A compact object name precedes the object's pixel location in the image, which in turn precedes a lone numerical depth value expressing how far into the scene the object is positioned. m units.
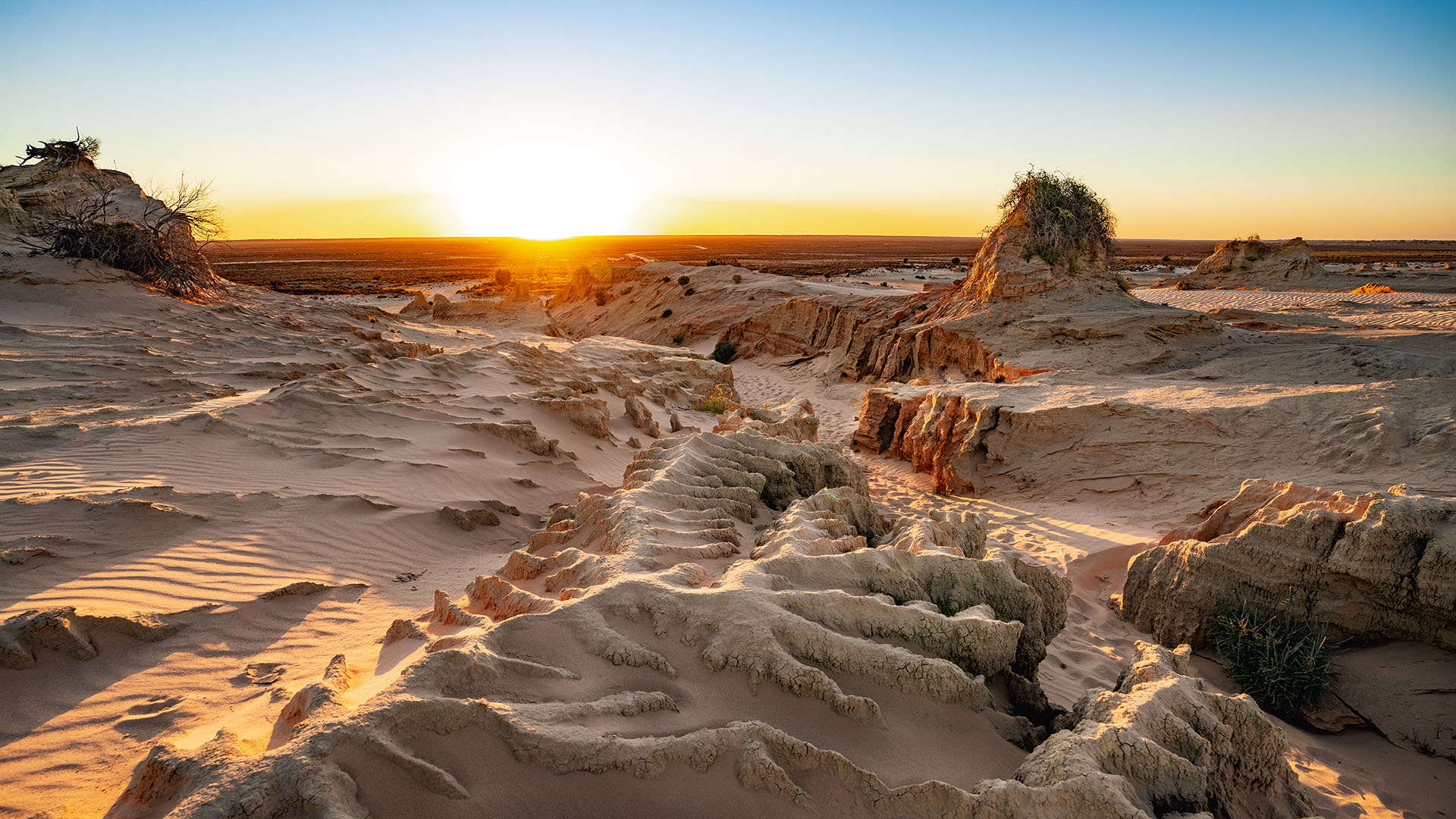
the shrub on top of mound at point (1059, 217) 13.41
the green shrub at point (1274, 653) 4.00
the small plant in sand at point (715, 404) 12.83
